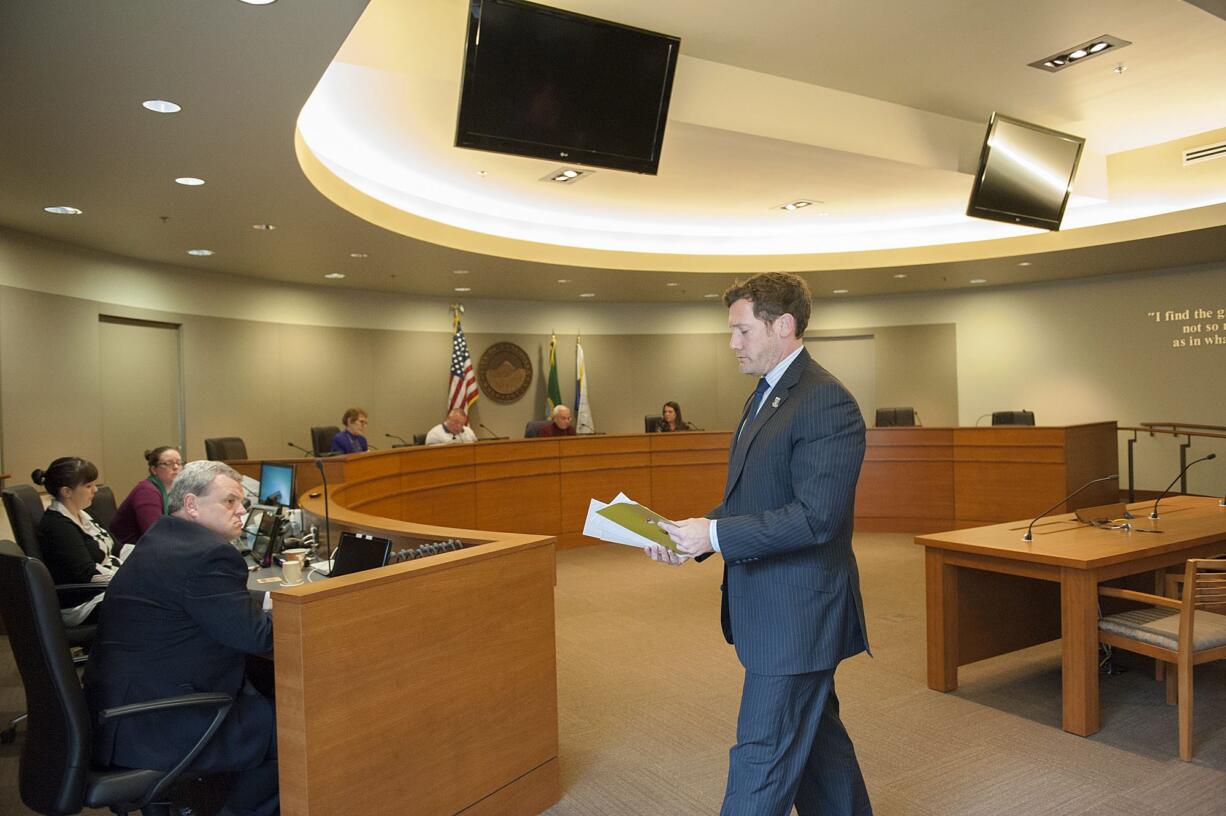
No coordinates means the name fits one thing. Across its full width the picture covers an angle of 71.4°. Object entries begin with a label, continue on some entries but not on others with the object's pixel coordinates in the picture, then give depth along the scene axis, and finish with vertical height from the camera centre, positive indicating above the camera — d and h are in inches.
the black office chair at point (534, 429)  361.7 -12.6
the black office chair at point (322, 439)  339.3 -14.2
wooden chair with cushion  136.2 -40.7
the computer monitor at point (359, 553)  105.8 -19.4
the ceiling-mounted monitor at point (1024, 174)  248.1 +64.7
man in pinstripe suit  83.1 -14.7
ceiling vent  294.8 +81.3
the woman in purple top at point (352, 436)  314.7 -12.3
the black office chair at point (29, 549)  147.7 -24.6
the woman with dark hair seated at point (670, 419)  391.9 -10.5
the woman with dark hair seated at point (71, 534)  151.4 -22.6
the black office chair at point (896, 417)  395.5 -11.5
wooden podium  88.7 -33.6
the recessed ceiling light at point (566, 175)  275.6 +72.6
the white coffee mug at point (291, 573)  132.4 -26.6
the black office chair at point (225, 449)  291.4 -15.3
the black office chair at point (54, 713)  84.3 -30.9
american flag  419.2 +10.4
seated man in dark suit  90.1 -25.7
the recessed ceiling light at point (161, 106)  157.5 +56.0
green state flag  463.5 +4.8
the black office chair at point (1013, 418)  368.2 -12.2
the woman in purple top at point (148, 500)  191.0 -21.1
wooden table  145.6 -36.4
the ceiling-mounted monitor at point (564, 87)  157.1 +61.0
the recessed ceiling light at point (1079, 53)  208.5 +84.0
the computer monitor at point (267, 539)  153.2 -24.6
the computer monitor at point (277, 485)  179.9 -17.6
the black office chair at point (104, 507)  207.2 -24.9
